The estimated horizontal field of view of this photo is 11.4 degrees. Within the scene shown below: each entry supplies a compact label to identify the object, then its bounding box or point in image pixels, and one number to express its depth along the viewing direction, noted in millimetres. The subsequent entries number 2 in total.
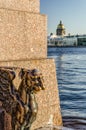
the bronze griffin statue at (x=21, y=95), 3963
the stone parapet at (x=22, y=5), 5309
